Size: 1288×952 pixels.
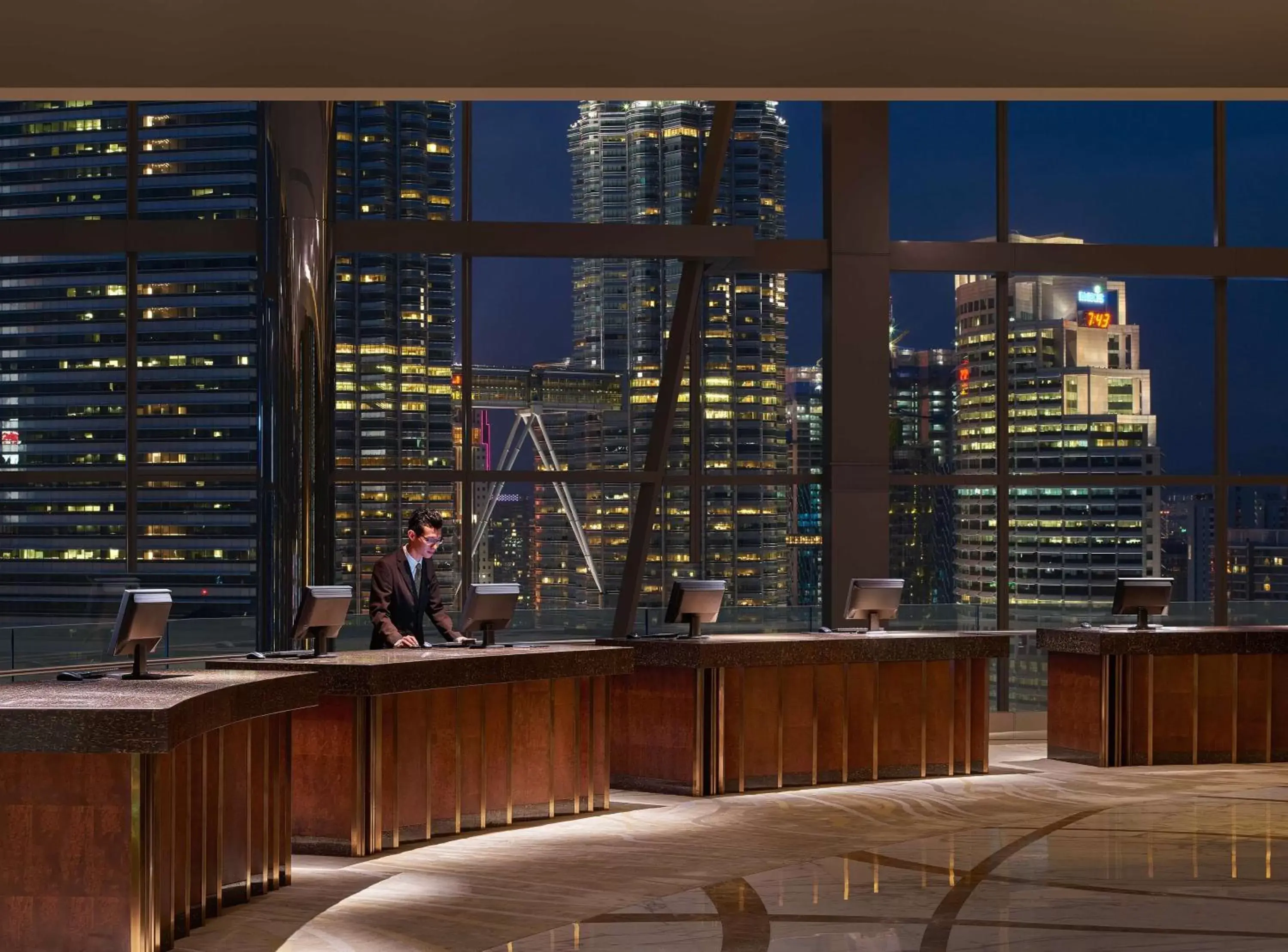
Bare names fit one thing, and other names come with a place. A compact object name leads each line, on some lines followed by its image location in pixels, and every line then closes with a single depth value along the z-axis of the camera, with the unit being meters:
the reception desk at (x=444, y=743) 7.48
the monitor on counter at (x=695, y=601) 9.59
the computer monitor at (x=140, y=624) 6.55
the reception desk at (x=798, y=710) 9.45
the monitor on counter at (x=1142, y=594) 10.96
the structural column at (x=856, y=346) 12.95
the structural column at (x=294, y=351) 10.71
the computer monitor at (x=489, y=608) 8.62
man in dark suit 8.75
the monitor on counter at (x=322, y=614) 7.73
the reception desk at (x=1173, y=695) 10.84
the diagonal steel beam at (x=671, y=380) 12.85
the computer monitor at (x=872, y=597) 10.22
